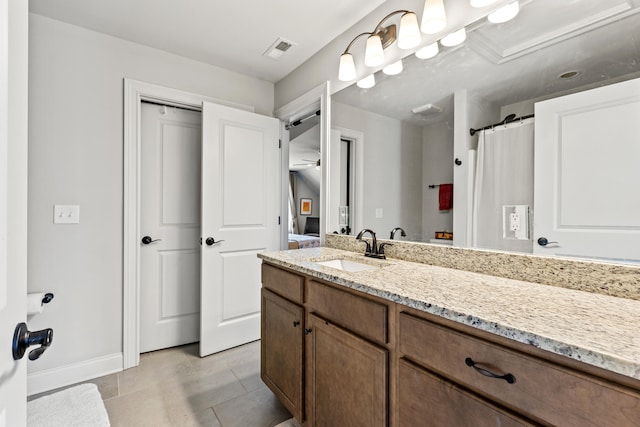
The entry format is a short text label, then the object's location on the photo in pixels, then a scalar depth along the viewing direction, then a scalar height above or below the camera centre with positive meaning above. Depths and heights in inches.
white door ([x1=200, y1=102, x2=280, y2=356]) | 93.3 -1.7
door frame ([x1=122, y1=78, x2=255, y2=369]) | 85.7 -3.7
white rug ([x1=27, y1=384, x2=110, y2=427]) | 59.5 -43.1
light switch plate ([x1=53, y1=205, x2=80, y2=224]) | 77.3 -0.8
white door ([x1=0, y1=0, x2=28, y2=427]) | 18.5 +0.5
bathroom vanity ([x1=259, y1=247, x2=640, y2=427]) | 23.9 -14.6
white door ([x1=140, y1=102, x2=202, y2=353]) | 94.7 -5.0
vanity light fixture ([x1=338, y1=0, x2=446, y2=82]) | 57.2 +39.1
